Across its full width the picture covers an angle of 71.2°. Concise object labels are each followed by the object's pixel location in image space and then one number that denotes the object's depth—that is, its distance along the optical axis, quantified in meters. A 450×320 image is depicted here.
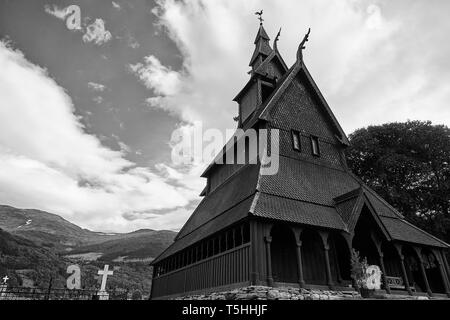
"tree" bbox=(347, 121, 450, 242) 30.47
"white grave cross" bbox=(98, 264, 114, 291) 20.23
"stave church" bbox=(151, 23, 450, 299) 14.22
